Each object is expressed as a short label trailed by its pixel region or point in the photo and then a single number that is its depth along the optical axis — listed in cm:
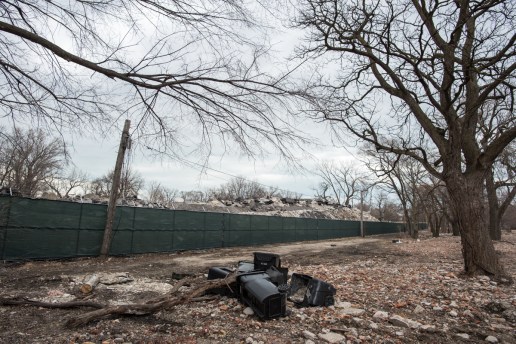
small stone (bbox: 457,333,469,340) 365
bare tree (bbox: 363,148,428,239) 2816
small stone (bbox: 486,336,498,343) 355
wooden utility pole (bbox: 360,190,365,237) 3813
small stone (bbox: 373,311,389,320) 416
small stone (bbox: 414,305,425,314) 446
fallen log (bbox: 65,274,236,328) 375
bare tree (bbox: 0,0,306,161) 305
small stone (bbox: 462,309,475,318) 432
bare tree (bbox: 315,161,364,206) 5402
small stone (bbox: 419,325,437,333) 380
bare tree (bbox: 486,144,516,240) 2038
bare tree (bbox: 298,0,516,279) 684
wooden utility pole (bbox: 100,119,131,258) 1259
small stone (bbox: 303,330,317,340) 353
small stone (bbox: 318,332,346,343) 346
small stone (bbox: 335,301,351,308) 461
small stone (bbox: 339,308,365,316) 429
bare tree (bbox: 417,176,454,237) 2719
